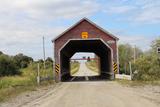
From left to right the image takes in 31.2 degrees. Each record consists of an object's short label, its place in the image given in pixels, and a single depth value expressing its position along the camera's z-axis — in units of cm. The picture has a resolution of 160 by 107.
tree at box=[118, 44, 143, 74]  5625
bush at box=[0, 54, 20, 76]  3895
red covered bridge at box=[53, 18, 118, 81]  2825
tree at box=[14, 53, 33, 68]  7250
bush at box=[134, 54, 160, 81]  2520
